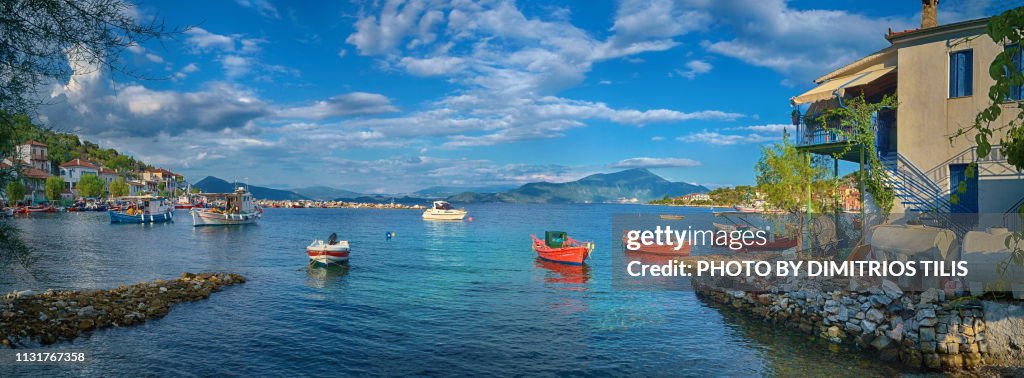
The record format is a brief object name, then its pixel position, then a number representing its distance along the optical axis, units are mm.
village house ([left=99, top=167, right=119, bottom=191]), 130375
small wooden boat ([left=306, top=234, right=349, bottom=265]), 32438
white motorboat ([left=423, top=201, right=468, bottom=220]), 96875
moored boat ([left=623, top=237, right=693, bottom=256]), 39812
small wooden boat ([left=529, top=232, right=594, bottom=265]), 34500
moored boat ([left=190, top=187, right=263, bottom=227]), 71625
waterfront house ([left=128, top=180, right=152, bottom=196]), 142150
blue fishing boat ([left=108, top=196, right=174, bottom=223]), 74188
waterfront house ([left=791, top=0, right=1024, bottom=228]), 17750
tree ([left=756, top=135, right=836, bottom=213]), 26594
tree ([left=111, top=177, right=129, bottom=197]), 125875
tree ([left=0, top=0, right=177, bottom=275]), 7035
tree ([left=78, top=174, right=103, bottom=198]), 117125
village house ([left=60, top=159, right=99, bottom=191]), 117312
